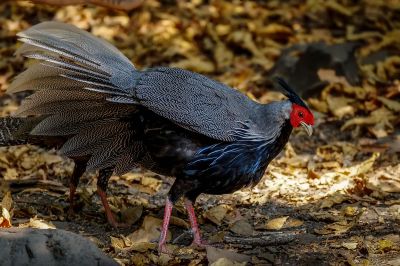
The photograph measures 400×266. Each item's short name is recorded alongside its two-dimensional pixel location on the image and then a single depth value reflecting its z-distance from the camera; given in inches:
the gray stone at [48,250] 317.4
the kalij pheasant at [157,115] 389.4
